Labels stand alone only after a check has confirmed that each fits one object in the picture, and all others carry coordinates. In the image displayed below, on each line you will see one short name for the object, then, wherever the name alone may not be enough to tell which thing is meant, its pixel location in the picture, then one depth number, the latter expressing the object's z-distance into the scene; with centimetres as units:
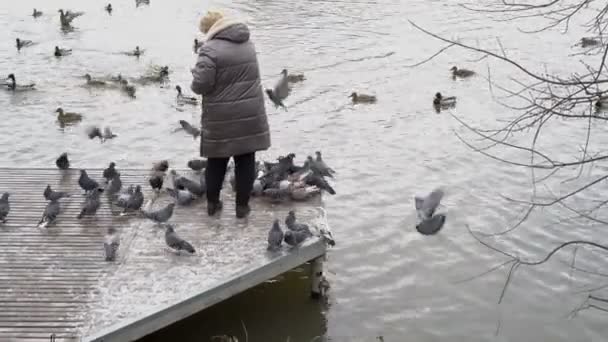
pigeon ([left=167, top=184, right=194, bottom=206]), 780
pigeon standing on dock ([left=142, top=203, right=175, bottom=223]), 728
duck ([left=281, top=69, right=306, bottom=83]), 1554
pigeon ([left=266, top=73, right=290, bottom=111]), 1169
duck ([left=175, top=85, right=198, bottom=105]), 1435
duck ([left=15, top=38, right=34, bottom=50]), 1830
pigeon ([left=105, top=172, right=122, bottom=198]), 814
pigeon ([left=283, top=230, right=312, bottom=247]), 672
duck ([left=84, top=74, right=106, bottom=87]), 1532
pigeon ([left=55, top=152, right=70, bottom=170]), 909
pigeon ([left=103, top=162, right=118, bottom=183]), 848
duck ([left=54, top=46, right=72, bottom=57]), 1756
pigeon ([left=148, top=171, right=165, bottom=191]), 830
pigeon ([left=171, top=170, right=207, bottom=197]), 795
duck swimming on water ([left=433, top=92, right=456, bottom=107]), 1423
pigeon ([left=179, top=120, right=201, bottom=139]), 1188
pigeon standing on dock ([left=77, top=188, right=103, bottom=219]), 764
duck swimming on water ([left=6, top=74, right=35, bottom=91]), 1488
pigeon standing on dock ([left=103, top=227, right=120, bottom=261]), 658
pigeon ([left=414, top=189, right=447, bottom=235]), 816
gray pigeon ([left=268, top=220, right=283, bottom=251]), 667
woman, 654
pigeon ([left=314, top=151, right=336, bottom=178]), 884
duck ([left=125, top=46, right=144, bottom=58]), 1791
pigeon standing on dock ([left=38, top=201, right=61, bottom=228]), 741
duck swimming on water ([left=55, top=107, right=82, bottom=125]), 1308
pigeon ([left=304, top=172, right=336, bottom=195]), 805
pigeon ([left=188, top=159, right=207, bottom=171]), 905
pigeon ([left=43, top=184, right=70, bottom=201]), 779
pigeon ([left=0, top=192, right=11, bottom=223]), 750
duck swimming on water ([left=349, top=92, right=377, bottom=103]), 1439
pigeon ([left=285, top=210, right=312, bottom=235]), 696
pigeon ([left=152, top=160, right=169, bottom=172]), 914
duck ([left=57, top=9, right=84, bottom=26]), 2112
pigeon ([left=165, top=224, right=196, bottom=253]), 662
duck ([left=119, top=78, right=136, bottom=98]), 1468
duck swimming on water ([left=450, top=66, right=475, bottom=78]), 1628
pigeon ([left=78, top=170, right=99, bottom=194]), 819
